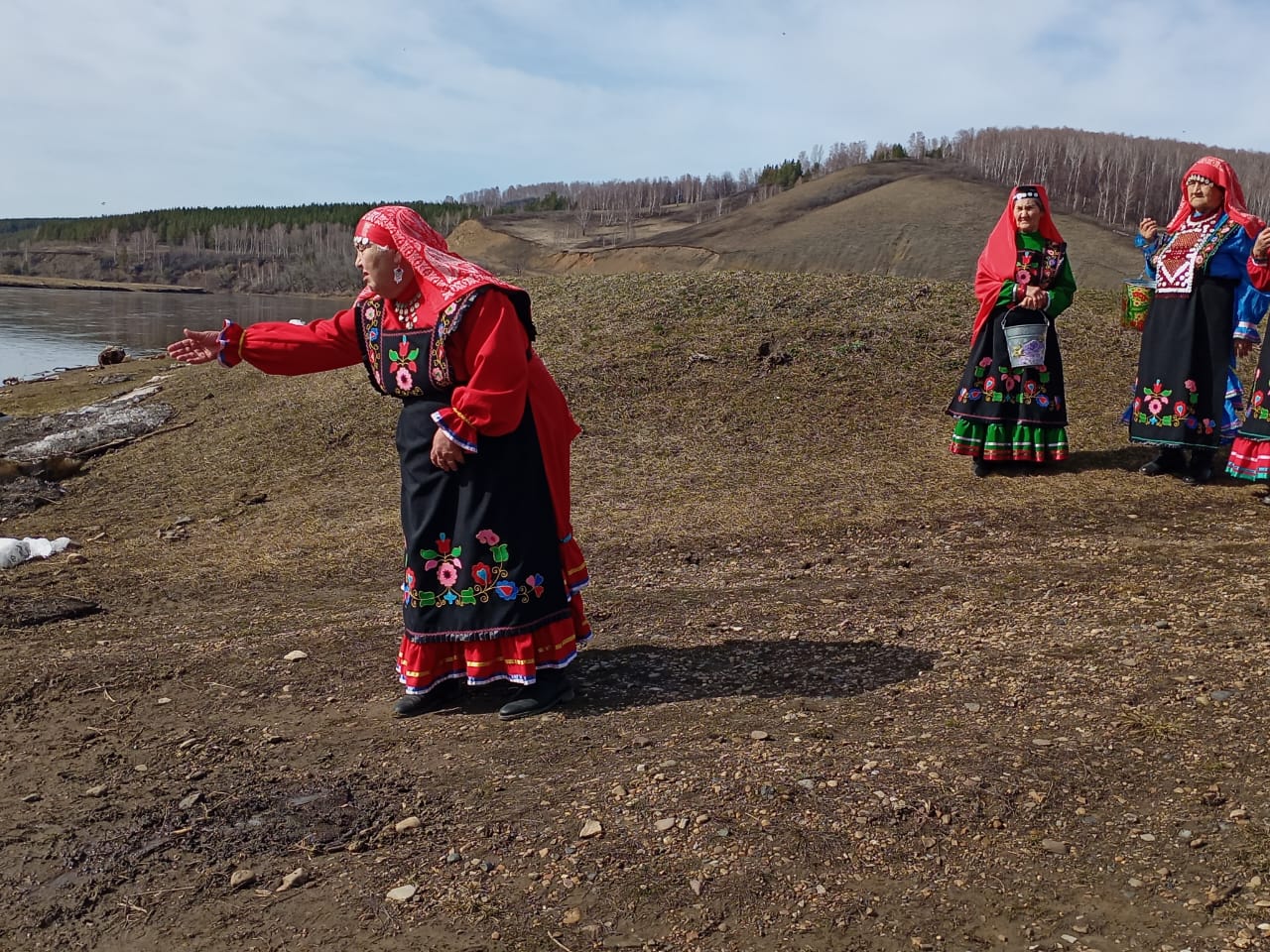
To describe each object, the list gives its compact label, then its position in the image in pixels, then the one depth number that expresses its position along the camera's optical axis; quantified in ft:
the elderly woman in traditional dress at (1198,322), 23.39
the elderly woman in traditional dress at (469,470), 13.64
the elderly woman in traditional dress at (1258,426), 22.84
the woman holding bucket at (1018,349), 25.27
